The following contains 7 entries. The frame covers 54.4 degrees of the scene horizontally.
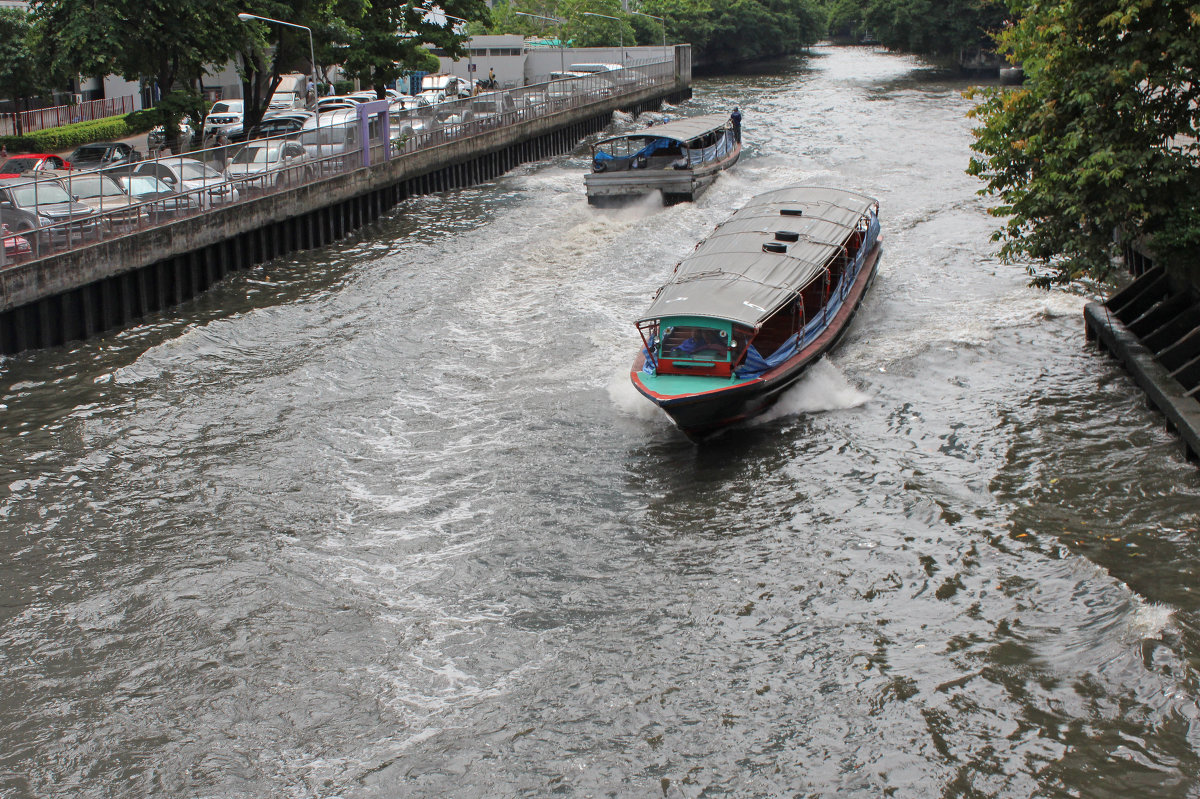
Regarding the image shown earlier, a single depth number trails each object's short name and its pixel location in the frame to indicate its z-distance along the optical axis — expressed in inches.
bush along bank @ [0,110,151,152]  1504.7
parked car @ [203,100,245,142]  1725.4
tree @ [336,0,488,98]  1919.3
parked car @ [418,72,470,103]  2462.0
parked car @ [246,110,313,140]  1614.2
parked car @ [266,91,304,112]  2146.9
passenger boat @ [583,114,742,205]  1470.2
